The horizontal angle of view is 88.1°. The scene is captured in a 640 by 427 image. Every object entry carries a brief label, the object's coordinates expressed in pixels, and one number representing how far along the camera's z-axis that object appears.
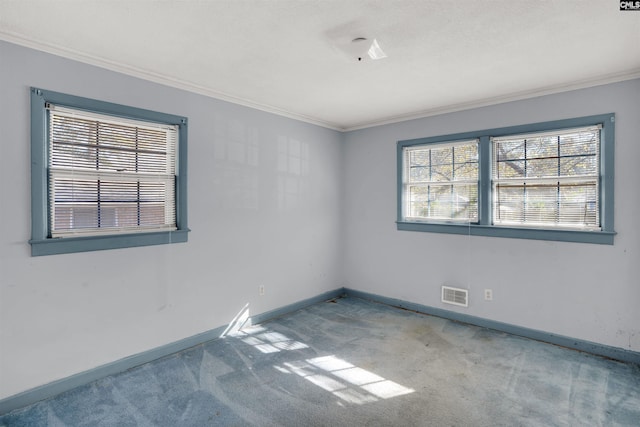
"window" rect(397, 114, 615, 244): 3.15
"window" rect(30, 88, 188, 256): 2.44
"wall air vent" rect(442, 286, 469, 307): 3.90
